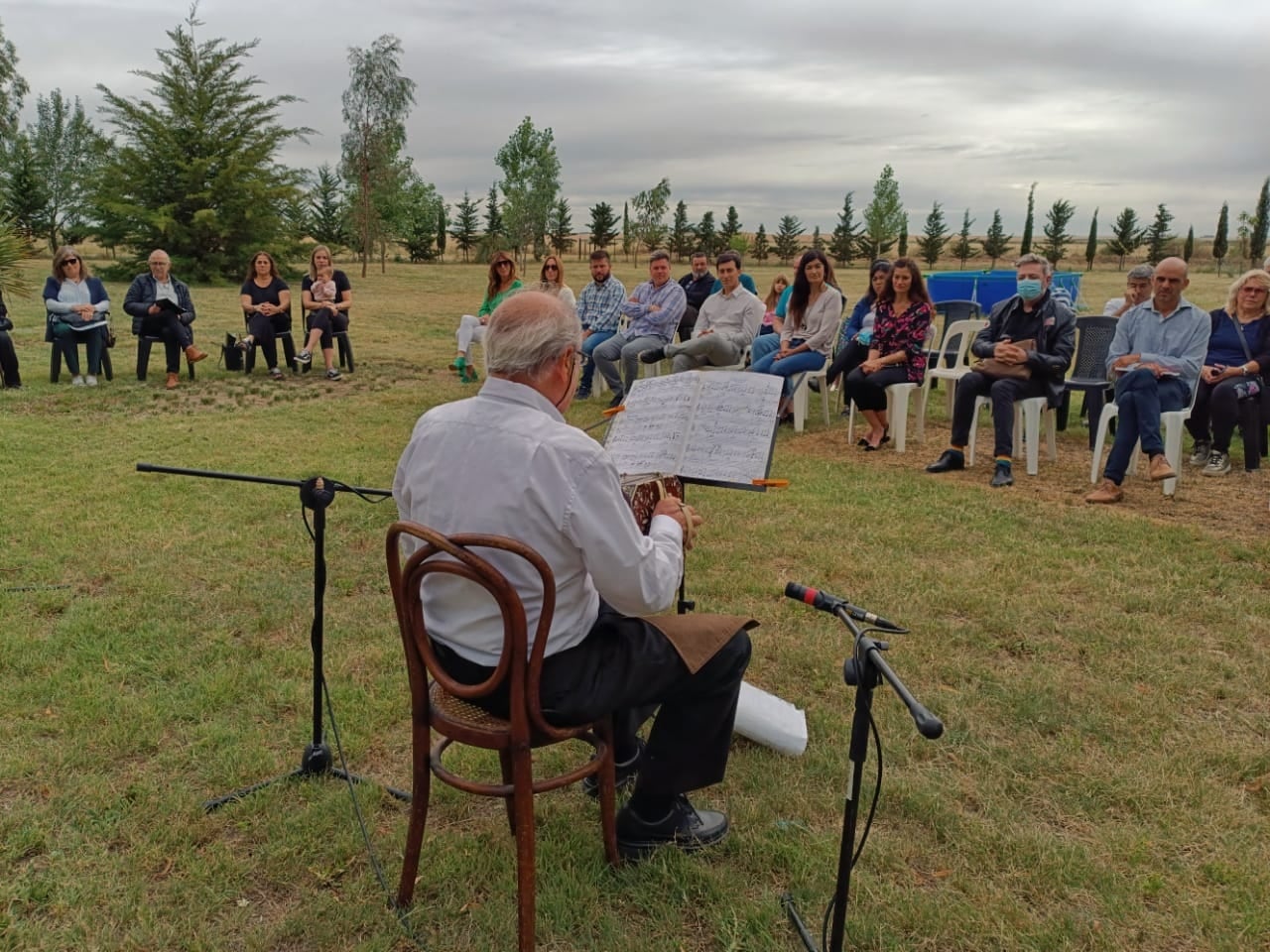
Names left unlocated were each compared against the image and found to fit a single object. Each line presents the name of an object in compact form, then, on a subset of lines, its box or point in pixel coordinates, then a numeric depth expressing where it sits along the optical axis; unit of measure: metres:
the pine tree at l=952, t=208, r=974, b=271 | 45.78
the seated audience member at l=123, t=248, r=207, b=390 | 9.36
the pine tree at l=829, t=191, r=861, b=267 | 45.72
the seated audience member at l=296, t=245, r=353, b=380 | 10.23
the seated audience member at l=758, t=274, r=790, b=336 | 9.22
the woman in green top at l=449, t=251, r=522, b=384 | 9.45
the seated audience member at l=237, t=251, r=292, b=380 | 10.09
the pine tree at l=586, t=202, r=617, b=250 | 43.44
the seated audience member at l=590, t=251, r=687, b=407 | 8.83
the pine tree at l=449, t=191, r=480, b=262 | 43.44
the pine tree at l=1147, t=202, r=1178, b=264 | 41.81
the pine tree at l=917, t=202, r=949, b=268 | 46.09
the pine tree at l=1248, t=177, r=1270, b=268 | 37.62
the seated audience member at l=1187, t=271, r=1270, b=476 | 6.27
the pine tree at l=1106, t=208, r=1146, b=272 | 43.39
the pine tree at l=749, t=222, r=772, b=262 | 46.25
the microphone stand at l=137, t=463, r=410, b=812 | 2.39
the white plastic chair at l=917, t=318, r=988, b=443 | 7.27
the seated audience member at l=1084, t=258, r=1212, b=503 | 5.71
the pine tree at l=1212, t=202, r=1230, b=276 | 41.62
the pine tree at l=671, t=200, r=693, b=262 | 43.39
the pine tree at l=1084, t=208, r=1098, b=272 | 44.53
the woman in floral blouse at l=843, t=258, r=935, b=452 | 6.92
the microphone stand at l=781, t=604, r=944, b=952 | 1.58
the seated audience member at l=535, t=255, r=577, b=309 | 9.05
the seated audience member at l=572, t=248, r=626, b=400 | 9.39
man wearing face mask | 6.18
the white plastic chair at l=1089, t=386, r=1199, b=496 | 5.88
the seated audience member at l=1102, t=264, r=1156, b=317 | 7.08
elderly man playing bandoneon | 1.85
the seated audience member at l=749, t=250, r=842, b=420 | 7.54
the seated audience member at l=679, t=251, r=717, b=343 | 9.96
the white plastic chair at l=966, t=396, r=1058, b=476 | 6.26
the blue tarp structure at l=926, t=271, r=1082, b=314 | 14.38
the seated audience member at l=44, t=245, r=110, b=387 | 9.12
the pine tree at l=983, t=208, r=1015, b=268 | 46.22
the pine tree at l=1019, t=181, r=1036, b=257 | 46.41
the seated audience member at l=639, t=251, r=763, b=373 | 7.90
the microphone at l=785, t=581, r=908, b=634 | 1.69
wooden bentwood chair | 1.75
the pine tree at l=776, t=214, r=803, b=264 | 46.19
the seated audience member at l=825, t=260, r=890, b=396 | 7.28
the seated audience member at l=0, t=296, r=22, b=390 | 8.82
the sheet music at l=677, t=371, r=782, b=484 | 2.53
